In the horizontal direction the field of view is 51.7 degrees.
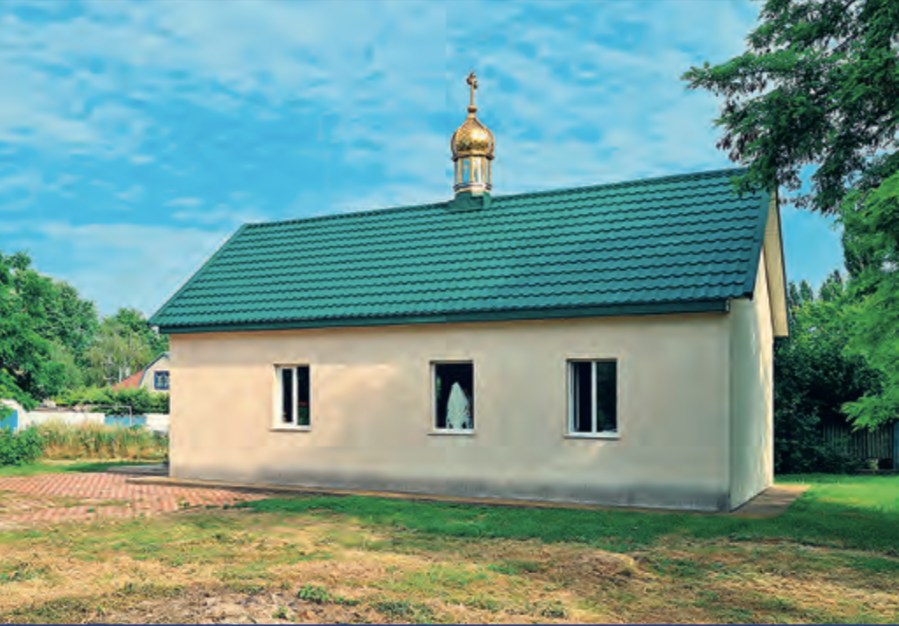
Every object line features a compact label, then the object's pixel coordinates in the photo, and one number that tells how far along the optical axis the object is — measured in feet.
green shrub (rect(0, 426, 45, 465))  80.23
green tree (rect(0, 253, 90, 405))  81.30
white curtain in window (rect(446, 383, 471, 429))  55.72
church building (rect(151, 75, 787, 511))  49.29
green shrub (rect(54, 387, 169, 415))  159.12
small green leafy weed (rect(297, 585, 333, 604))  27.32
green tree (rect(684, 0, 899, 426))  35.55
